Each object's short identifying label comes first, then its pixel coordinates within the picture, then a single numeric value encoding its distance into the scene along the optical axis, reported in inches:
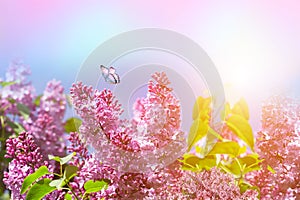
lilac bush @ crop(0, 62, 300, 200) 65.4
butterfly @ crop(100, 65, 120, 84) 67.5
